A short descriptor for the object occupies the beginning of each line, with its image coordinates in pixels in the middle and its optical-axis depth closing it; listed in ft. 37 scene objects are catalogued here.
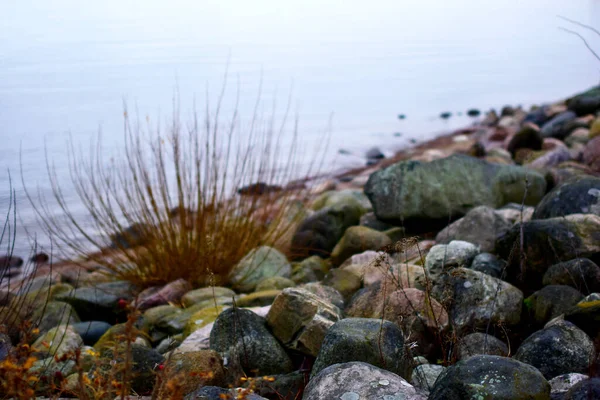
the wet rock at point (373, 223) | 22.90
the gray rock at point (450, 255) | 14.90
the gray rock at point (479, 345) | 11.71
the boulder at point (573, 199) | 16.60
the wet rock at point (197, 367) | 10.44
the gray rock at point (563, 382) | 9.34
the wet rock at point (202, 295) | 17.67
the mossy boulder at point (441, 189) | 21.26
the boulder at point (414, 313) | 12.25
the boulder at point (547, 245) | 14.30
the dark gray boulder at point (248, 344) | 12.20
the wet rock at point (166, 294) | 18.94
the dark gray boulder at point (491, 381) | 8.18
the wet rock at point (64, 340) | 14.82
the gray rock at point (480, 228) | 17.20
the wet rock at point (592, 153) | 24.94
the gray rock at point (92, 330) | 16.69
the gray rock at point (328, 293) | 14.60
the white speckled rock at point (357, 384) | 8.96
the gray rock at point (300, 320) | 12.23
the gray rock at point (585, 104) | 43.52
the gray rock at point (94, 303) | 18.97
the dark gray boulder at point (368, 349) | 10.42
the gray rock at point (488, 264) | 14.69
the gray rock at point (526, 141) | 35.22
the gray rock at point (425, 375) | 10.53
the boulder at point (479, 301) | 12.95
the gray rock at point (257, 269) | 20.01
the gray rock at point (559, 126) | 39.52
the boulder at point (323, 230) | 23.17
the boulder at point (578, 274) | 13.23
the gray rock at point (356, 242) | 20.44
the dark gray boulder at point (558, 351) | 10.80
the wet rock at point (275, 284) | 17.95
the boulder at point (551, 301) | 12.61
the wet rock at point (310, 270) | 19.85
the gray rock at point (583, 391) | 7.59
